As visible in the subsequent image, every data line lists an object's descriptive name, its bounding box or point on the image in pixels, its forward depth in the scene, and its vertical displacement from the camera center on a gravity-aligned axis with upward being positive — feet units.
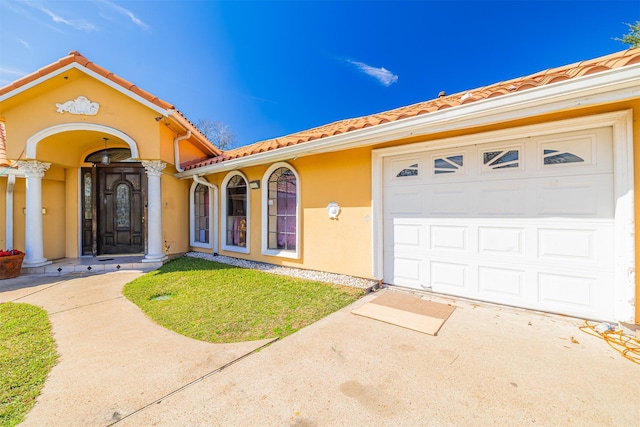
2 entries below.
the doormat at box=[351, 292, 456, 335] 11.39 -5.13
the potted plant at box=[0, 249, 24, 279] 20.18 -4.00
